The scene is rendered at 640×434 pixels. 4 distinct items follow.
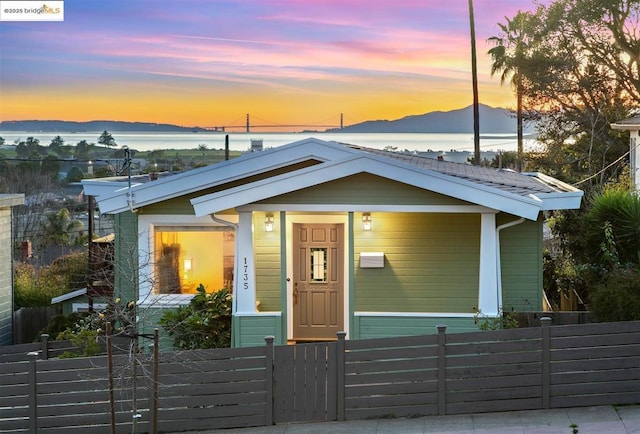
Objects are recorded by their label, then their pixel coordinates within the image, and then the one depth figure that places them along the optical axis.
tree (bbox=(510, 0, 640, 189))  33.41
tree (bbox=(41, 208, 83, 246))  41.58
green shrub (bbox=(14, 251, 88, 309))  21.59
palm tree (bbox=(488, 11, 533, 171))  34.78
